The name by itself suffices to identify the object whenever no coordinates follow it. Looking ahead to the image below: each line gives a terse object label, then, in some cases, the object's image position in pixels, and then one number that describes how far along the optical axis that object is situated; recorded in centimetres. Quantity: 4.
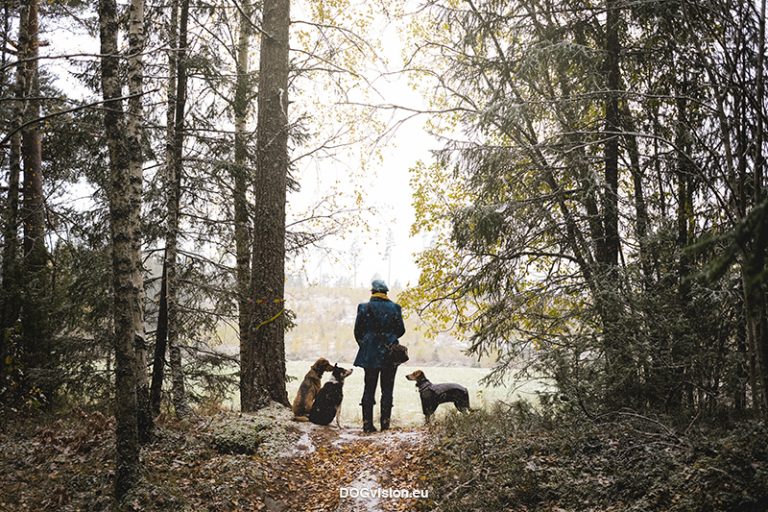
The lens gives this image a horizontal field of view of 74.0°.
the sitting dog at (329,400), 820
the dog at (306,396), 813
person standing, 824
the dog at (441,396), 878
